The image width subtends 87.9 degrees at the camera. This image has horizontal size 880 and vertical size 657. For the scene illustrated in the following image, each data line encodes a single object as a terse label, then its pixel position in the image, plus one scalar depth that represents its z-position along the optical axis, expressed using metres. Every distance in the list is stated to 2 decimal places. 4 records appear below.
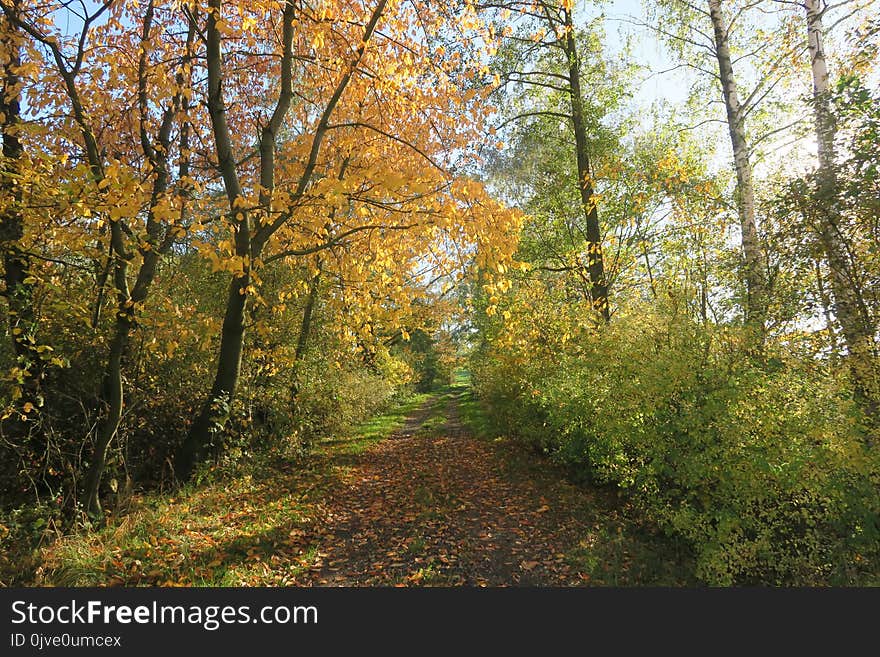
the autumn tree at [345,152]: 5.39
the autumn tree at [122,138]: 4.31
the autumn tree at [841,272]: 4.14
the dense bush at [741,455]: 3.83
